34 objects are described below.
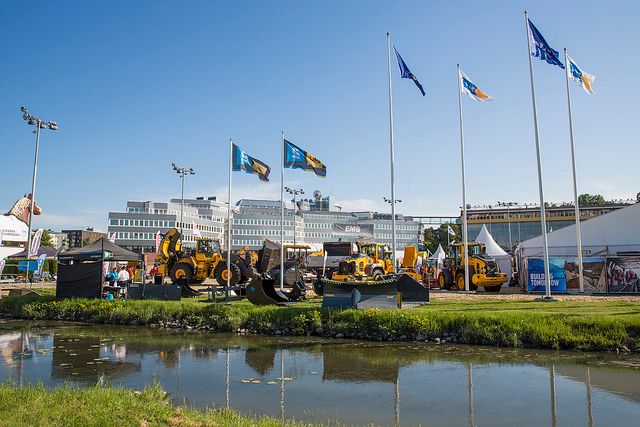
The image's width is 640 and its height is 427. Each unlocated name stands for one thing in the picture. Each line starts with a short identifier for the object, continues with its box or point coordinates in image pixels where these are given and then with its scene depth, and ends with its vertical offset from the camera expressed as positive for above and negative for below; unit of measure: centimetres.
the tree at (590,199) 12698 +2019
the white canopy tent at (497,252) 3725 +231
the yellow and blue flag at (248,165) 2447 +557
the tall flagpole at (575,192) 2583 +459
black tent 2361 +14
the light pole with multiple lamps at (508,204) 11313 +1743
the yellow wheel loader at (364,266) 2733 +81
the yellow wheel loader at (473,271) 2938 +50
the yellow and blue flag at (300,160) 2412 +565
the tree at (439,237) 11293 +965
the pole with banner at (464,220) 2939 +344
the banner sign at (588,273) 2645 +32
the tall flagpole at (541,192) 2127 +369
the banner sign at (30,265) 3014 +89
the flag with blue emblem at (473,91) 2602 +961
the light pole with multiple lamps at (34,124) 3086 +945
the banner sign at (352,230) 12281 +1217
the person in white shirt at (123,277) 2758 +16
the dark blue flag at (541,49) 2178 +989
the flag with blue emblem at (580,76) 2417 +963
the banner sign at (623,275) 2544 +21
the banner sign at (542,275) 2673 +22
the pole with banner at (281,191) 2391 +468
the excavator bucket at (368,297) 1833 -64
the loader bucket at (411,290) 2189 -46
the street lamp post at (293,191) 6738 +1179
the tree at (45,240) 9311 +743
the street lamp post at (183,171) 5209 +1110
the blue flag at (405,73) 2359 +965
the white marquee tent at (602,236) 3212 +286
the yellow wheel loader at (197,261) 3106 +121
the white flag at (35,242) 3606 +273
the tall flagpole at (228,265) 2398 +26
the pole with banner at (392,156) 2361 +586
